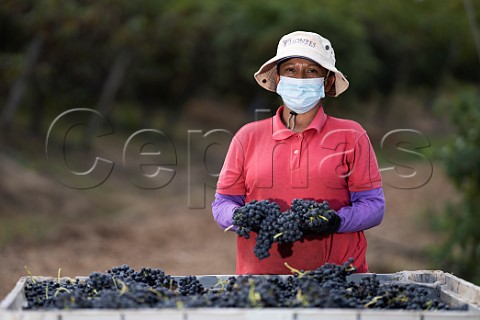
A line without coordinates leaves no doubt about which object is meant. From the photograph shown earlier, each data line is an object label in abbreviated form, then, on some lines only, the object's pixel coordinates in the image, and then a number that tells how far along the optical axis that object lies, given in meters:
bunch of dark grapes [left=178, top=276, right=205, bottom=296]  6.47
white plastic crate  5.23
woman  7.20
